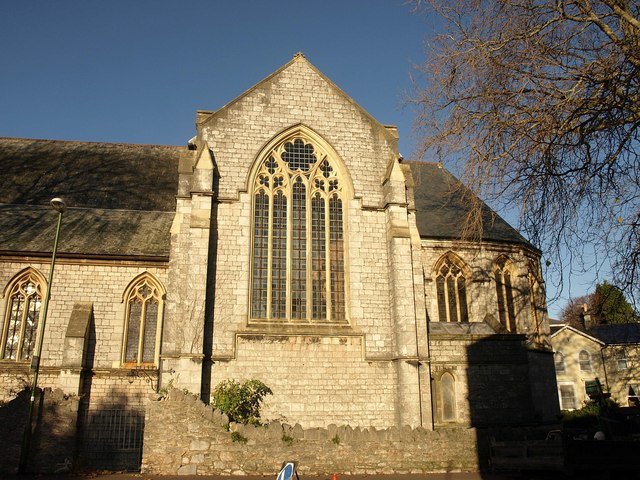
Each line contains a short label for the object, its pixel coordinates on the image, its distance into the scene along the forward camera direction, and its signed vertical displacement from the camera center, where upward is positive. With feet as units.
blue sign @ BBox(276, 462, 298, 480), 21.86 -2.38
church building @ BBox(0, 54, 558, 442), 53.36 +11.86
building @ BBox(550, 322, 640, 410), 131.03 +9.94
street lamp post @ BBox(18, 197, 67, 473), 43.98 -1.37
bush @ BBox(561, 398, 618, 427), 98.89 -1.72
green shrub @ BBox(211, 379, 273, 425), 48.65 +0.98
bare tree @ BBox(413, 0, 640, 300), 28.76 +15.67
